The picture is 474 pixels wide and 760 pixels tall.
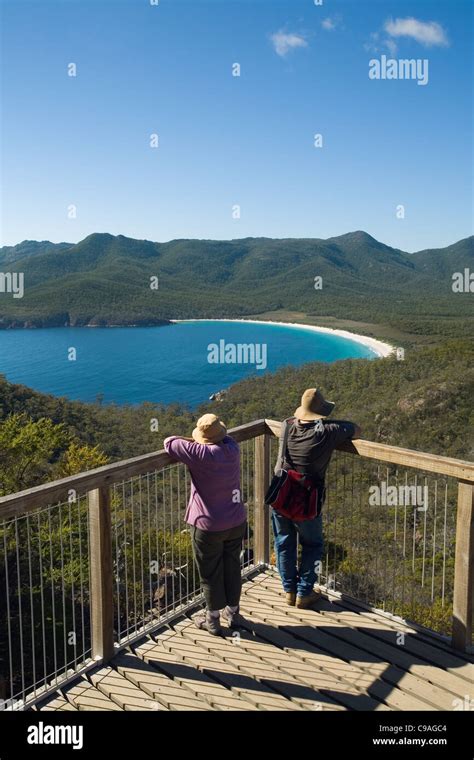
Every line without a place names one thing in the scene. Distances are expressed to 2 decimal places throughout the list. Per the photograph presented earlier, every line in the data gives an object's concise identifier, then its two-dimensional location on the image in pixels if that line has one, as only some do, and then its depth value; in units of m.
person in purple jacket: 3.00
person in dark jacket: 3.31
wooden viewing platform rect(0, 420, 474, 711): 2.72
